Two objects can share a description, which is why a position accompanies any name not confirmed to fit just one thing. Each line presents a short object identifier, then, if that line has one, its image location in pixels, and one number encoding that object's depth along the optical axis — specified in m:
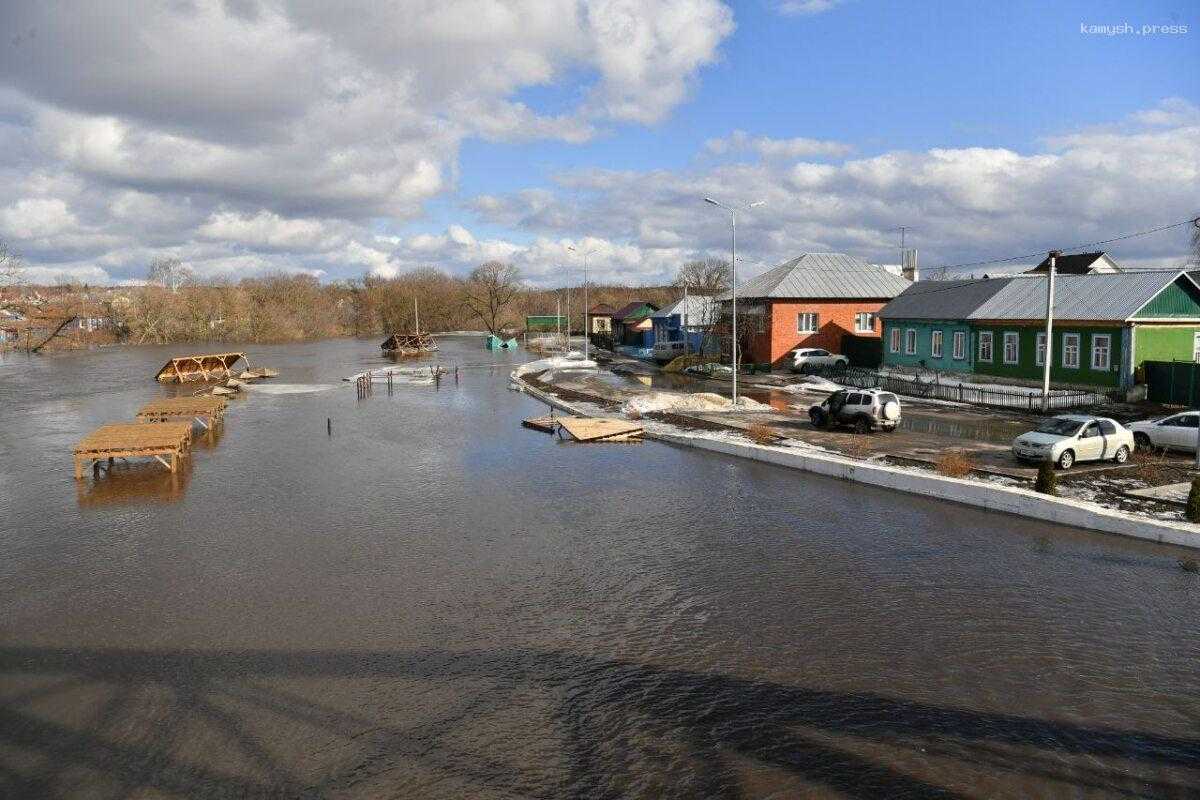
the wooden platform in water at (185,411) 32.16
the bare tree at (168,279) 134.88
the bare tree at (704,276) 109.31
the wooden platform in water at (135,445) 23.47
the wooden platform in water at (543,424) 31.72
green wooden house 32.62
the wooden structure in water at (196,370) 56.28
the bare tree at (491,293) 145.12
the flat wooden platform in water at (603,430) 28.95
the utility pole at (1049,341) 30.97
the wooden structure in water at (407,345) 83.70
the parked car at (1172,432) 22.34
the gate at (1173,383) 30.20
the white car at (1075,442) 21.36
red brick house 51.44
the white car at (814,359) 49.66
